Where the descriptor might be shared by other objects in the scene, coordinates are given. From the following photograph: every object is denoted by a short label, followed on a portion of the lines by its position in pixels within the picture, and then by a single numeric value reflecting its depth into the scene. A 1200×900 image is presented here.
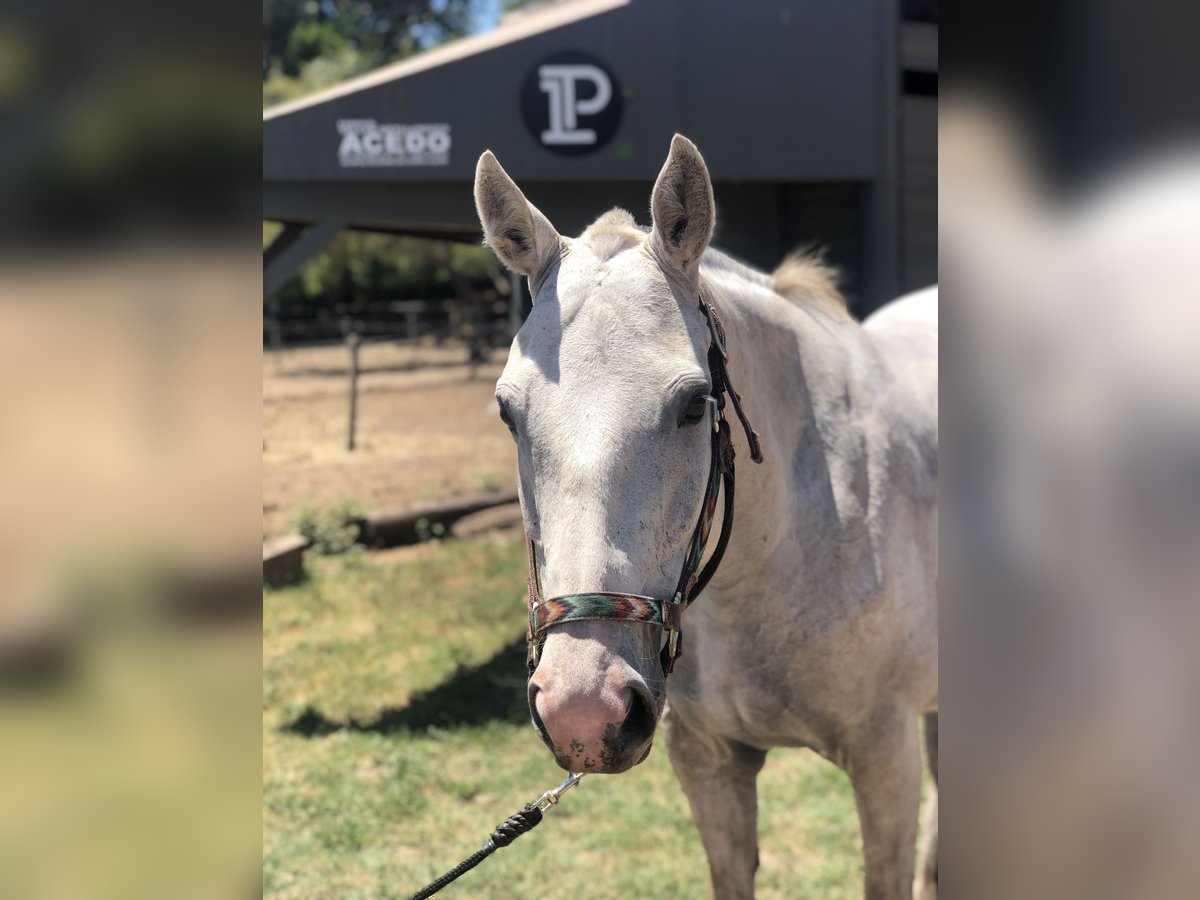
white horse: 1.53
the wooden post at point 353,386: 10.34
